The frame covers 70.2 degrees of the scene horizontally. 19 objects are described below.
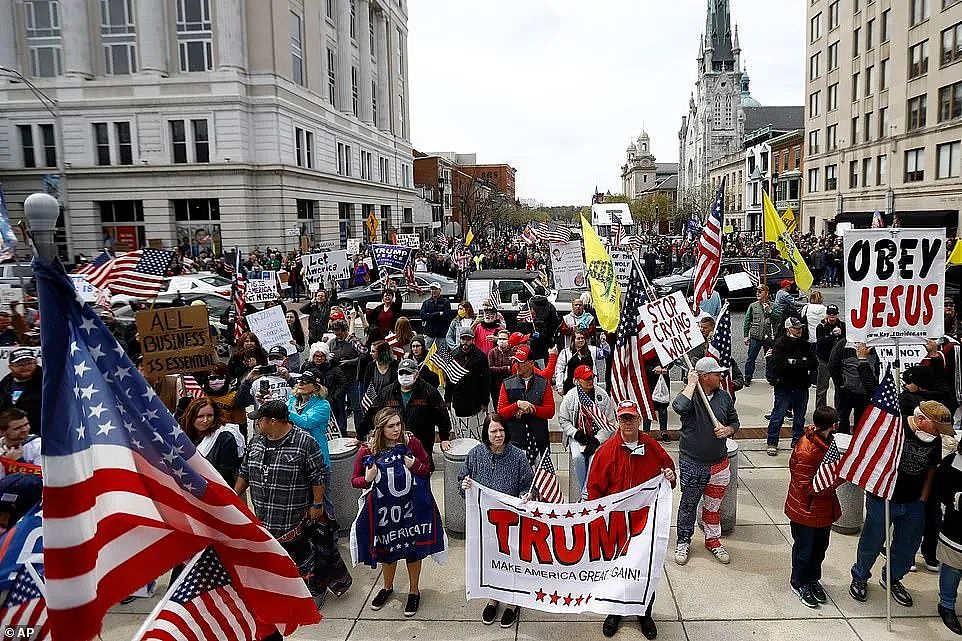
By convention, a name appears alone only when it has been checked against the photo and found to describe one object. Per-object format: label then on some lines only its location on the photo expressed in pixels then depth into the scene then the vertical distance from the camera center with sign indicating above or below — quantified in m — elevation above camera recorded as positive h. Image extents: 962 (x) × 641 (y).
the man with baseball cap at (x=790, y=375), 9.29 -1.85
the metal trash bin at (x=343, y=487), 7.33 -2.53
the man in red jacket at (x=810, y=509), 5.61 -2.21
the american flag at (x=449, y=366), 8.84 -1.51
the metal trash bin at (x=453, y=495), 7.19 -2.60
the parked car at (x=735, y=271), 23.19 -1.30
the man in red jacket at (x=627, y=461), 5.74 -1.82
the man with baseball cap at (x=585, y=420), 7.19 -1.84
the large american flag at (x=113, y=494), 2.81 -1.07
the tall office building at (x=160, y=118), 37.94 +7.83
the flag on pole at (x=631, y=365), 6.94 -1.23
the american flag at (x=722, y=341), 9.91 -1.46
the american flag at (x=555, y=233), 19.31 +0.44
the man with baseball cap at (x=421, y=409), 7.54 -1.75
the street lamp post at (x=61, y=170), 26.10 +3.61
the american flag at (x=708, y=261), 9.52 -0.26
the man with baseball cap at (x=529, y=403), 7.31 -1.71
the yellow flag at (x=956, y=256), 14.90 -0.44
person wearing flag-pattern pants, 6.38 -1.96
